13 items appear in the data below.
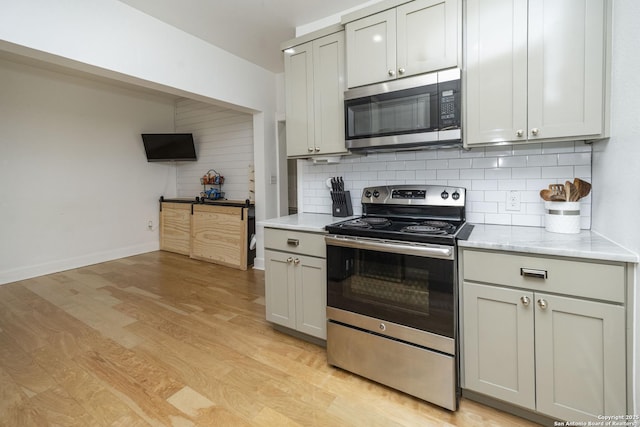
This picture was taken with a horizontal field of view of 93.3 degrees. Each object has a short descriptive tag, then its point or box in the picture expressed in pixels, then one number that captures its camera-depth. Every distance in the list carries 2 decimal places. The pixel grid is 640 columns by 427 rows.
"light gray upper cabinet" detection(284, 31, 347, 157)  2.35
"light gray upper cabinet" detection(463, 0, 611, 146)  1.53
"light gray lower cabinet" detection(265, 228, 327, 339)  2.18
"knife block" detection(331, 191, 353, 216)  2.56
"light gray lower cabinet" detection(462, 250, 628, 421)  1.32
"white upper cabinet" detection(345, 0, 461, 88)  1.84
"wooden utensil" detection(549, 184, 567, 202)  1.72
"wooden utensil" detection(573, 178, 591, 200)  1.69
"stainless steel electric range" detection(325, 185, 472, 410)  1.62
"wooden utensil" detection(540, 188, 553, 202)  1.77
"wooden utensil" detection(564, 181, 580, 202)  1.70
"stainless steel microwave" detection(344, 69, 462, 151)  1.85
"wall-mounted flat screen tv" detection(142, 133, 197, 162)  5.22
